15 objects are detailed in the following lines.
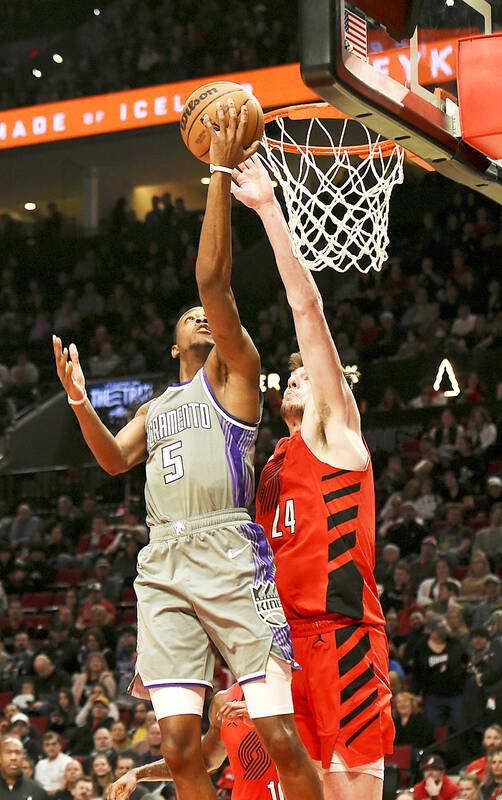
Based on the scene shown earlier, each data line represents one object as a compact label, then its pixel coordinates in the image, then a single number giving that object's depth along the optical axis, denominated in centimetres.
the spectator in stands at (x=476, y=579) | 1046
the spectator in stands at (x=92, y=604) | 1294
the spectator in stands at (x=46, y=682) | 1147
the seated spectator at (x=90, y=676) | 1141
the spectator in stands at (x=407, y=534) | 1205
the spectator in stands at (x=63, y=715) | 1110
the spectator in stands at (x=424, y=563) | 1117
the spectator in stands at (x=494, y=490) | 1230
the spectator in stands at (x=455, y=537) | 1153
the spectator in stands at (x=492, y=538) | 1120
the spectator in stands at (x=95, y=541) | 1462
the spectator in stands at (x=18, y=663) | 1232
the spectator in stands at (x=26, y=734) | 1024
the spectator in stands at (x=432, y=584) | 1073
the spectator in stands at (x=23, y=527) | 1552
